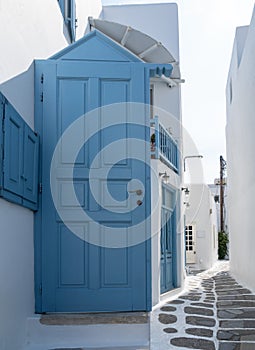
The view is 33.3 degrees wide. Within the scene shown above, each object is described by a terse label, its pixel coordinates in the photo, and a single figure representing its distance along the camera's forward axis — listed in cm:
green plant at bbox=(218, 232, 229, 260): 2072
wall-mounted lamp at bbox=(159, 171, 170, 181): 680
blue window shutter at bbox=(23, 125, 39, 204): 344
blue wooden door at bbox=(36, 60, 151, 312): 382
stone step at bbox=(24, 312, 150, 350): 364
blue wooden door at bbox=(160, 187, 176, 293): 696
